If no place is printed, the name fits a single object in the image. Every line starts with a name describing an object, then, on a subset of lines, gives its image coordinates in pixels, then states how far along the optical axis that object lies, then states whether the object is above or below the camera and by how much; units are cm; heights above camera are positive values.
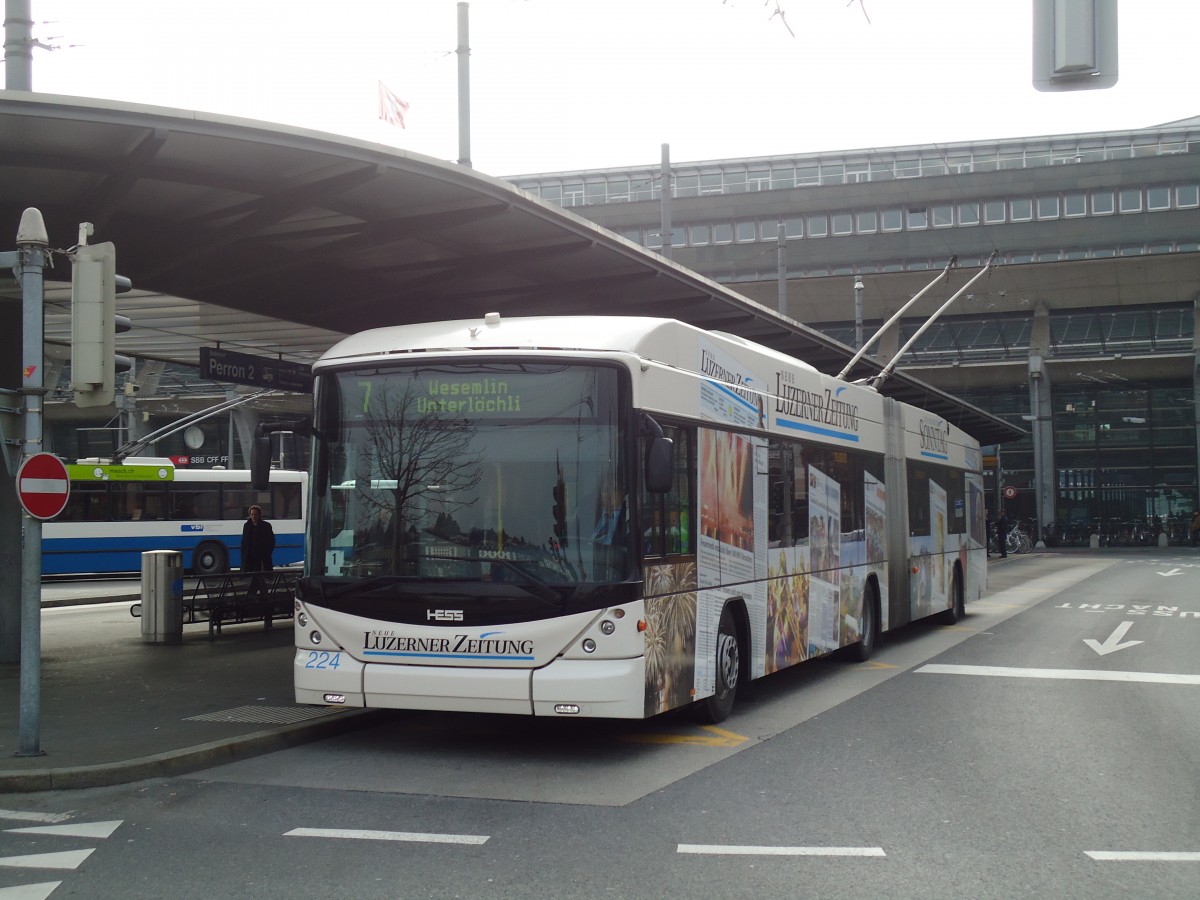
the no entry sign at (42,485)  806 +13
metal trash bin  1622 -117
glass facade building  5216 +861
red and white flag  1919 +581
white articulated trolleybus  837 -14
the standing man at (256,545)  1920 -59
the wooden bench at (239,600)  1730 -127
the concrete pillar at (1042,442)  5122 +223
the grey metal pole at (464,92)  1650 +532
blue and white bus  3219 -32
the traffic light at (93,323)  813 +113
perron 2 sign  1471 +154
